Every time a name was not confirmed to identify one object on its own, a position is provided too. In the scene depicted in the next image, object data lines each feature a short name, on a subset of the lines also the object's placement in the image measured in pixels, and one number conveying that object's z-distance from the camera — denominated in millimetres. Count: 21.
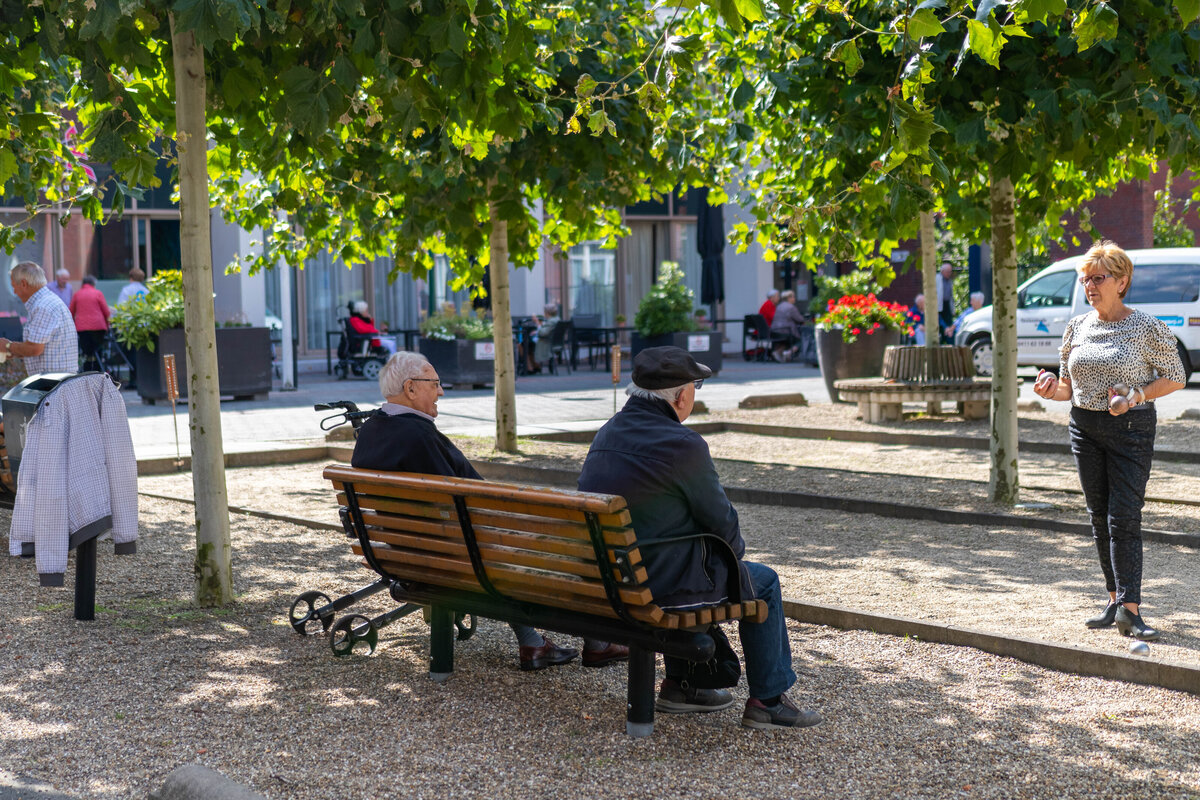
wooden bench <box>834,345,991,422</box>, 14148
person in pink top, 19906
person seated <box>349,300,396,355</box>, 23328
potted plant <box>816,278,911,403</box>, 16906
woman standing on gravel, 5461
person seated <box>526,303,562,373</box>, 24844
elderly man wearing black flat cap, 4305
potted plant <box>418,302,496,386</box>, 21172
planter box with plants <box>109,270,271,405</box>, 18109
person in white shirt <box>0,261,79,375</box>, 8859
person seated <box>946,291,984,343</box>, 23692
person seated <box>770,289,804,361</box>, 28203
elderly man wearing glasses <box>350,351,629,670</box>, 5160
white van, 18906
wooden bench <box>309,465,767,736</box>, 4211
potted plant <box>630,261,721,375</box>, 22844
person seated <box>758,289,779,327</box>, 28734
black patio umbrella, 28062
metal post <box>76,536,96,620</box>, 6156
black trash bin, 6754
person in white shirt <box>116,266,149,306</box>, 19219
